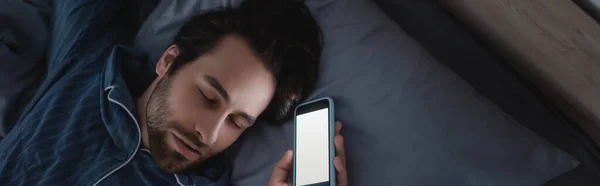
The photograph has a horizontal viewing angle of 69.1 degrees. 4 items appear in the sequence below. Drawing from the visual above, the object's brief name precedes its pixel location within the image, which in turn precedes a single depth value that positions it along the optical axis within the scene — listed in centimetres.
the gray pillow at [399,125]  71
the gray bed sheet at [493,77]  76
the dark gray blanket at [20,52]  96
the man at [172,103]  82
